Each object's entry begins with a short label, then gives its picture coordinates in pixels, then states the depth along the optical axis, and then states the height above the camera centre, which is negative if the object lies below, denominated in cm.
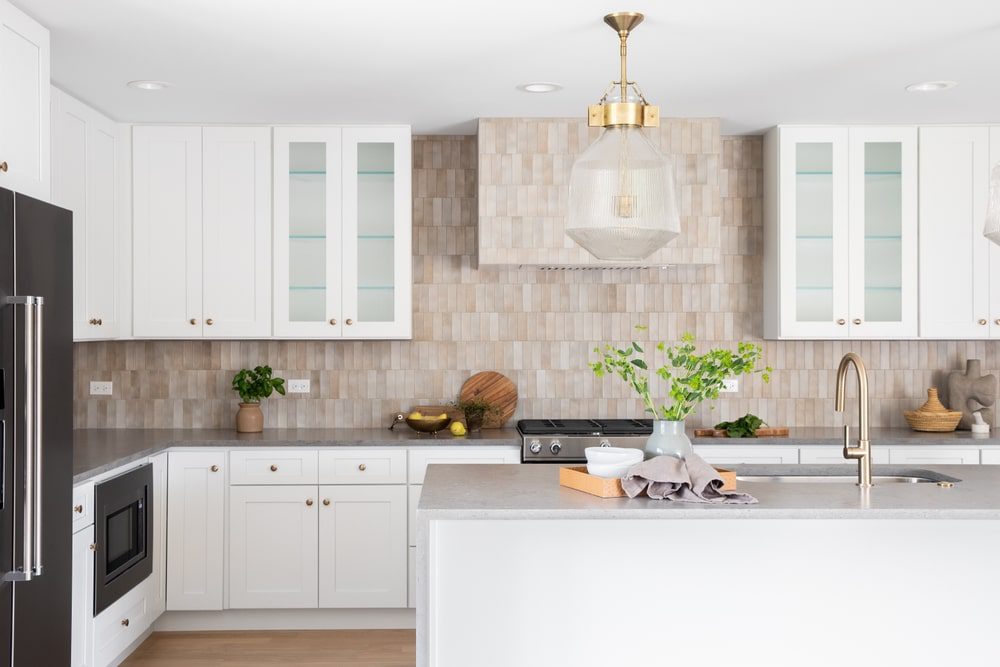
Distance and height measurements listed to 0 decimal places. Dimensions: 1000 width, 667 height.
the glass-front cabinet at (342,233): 471 +52
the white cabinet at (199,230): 468 +53
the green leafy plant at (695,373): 279 -11
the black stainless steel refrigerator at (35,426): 266 -27
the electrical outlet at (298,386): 503 -27
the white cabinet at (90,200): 403 +60
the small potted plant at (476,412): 482 -39
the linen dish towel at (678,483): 260 -41
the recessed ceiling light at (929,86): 402 +109
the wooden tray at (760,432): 468 -48
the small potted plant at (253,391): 477 -28
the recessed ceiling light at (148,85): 399 +107
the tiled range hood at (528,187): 460 +73
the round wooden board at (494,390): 502 -29
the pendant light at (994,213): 270 +36
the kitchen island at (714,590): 271 -73
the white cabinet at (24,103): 293 +75
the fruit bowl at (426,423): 469 -44
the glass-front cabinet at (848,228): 473 +55
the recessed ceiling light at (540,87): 402 +108
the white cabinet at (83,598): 346 -99
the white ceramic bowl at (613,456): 275 -35
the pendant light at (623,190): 257 +40
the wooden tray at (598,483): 267 -43
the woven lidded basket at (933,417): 477 -40
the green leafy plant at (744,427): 463 -45
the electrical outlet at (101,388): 500 -28
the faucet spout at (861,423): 278 -26
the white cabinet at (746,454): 448 -56
